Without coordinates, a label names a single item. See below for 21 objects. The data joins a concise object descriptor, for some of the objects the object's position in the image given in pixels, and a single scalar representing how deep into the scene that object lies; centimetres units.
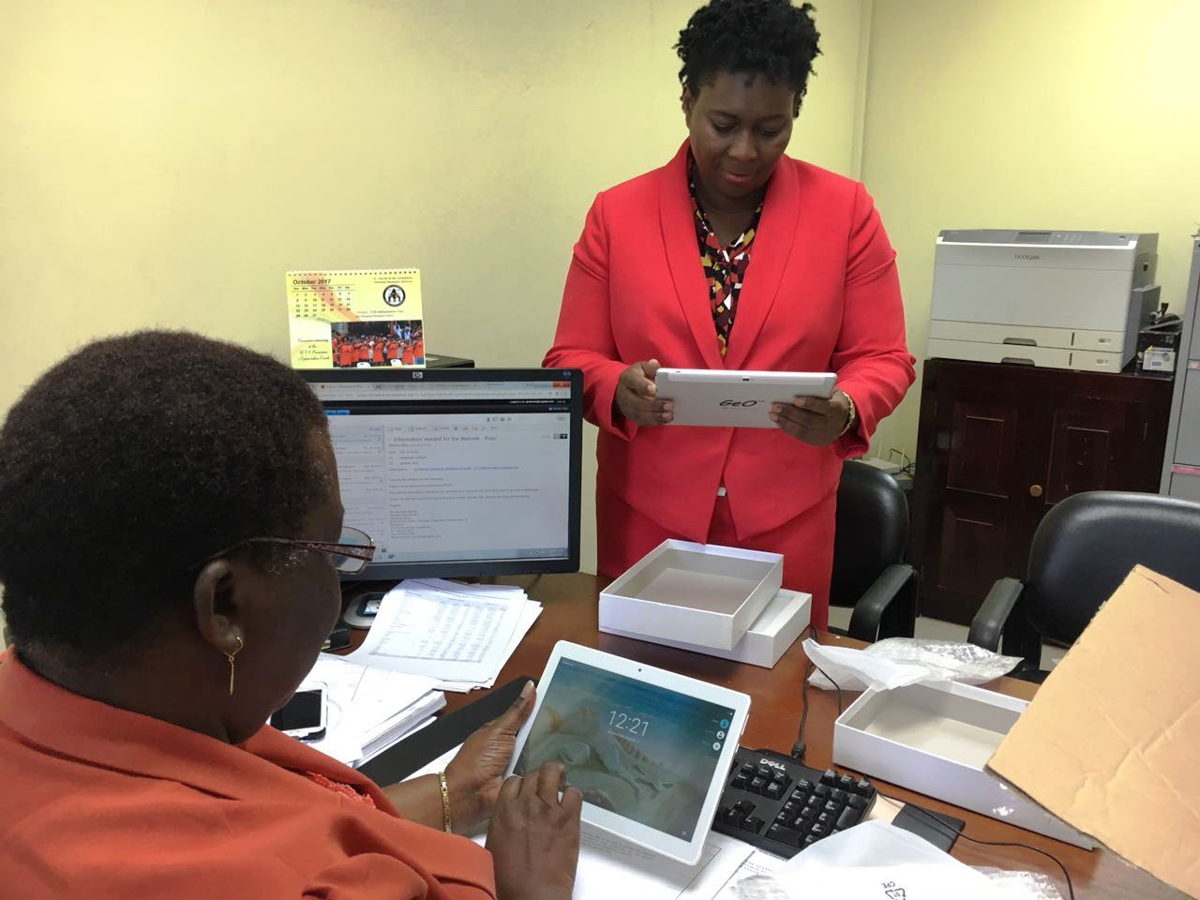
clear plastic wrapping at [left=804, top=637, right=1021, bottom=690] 114
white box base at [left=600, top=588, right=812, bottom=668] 130
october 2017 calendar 145
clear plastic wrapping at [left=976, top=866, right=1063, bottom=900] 87
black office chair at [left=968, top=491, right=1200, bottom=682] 164
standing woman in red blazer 150
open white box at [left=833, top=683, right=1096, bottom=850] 98
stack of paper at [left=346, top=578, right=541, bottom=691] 130
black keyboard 93
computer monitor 140
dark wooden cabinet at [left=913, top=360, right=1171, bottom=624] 281
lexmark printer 273
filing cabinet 260
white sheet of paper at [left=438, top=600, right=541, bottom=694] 126
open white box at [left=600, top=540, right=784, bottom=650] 128
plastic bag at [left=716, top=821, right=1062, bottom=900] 83
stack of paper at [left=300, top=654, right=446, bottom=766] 111
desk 91
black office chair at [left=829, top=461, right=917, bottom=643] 181
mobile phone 111
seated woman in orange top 56
